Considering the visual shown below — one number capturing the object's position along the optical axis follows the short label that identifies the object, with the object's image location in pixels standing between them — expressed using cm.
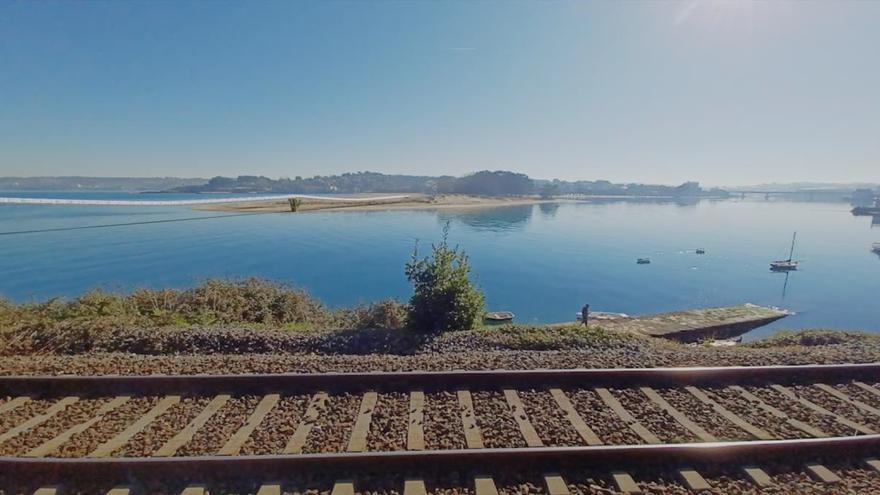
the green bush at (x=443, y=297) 785
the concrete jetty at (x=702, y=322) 1531
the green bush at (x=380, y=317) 820
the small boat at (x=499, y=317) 1781
